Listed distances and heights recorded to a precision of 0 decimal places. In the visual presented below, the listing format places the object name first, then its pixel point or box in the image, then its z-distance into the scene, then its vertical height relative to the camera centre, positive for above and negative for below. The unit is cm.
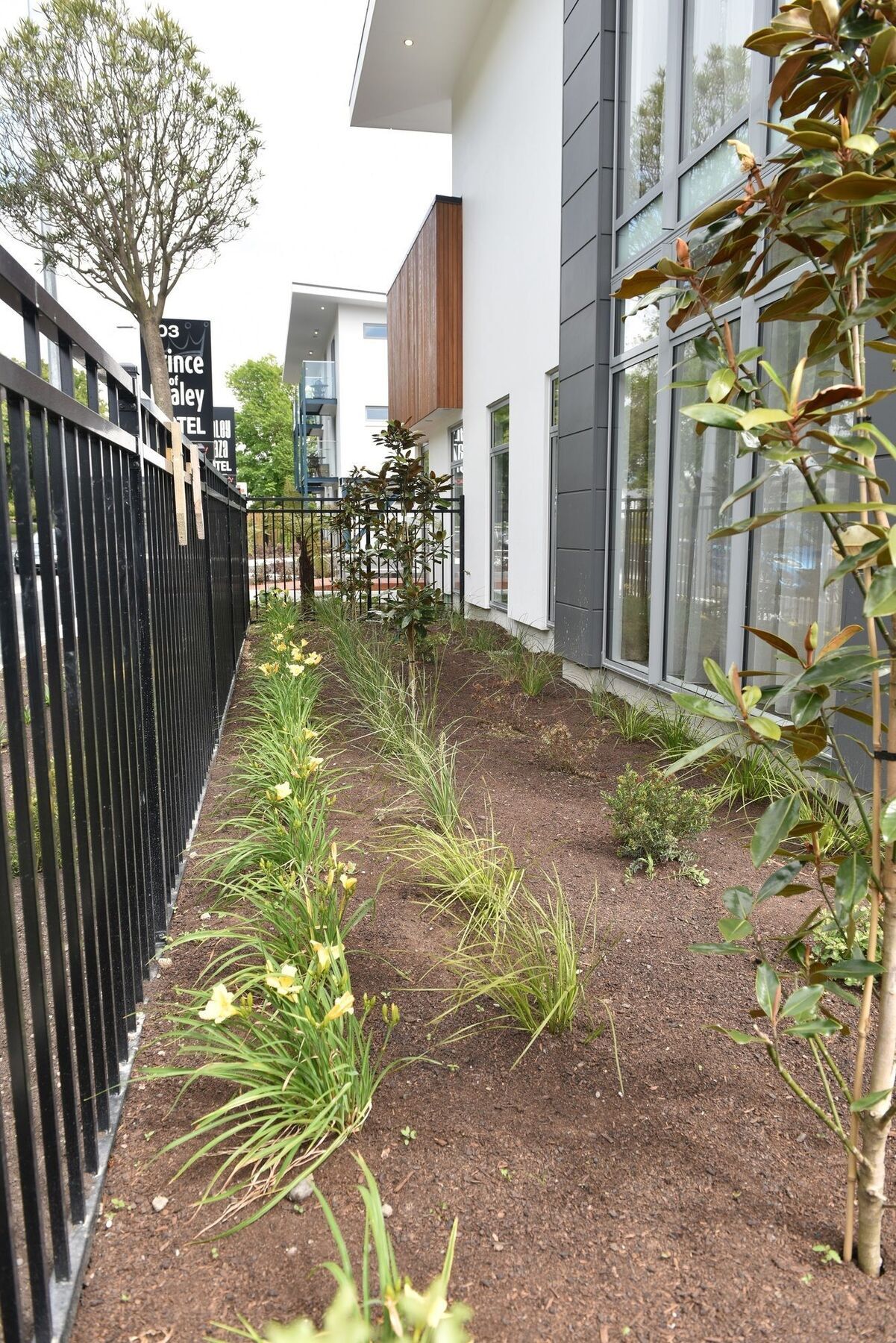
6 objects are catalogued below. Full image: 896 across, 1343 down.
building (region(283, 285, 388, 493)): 3189 +641
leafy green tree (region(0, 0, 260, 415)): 1234 +566
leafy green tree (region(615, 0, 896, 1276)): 134 +18
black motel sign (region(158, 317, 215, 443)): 1277 +250
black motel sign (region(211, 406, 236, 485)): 1563 +168
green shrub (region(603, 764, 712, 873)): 359 -116
